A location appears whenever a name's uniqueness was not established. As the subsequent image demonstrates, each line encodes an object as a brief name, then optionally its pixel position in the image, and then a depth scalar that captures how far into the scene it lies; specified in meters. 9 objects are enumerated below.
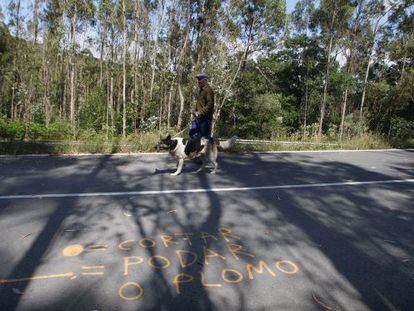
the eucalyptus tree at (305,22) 33.28
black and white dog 7.12
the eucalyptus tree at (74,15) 23.38
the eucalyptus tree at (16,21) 25.22
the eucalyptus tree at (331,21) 29.38
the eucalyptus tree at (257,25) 20.53
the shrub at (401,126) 17.53
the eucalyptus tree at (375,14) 29.03
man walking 7.38
